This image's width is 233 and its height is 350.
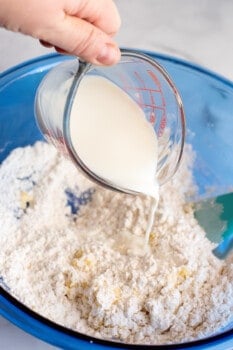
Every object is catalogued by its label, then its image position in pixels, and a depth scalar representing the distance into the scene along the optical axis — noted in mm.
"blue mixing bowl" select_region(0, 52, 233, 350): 482
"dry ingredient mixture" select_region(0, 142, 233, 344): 416
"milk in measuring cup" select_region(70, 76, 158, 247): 407
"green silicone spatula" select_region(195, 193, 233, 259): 461
